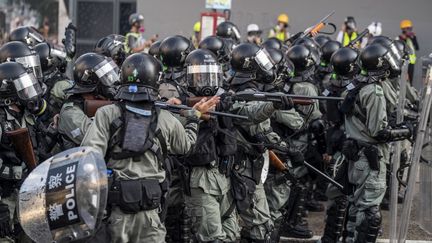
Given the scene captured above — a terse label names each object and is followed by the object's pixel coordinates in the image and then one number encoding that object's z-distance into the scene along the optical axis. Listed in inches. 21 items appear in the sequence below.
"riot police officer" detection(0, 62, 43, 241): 241.0
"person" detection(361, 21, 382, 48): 698.8
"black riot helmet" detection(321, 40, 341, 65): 414.8
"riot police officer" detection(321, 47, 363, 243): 318.0
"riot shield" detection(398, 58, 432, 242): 285.9
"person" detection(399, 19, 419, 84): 693.8
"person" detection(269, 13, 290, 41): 689.4
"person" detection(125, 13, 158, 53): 557.9
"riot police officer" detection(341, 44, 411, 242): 297.1
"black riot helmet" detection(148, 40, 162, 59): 365.2
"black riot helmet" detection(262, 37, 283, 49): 401.7
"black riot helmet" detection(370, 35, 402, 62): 319.0
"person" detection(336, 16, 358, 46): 644.7
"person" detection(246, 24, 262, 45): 599.6
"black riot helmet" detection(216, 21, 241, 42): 471.2
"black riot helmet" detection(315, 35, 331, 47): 450.0
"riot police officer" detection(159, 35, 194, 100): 321.7
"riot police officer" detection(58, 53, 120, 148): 267.1
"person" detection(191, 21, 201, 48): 665.6
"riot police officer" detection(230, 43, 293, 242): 278.1
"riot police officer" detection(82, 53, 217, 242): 213.5
